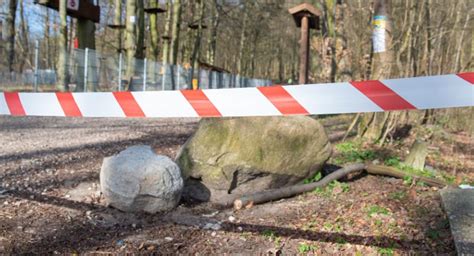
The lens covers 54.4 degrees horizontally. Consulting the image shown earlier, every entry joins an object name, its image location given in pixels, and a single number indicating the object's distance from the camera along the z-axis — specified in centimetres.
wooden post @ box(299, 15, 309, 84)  1207
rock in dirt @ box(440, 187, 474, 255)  317
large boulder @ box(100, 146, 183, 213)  422
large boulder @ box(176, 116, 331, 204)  500
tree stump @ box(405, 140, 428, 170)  600
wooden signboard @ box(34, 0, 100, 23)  1586
